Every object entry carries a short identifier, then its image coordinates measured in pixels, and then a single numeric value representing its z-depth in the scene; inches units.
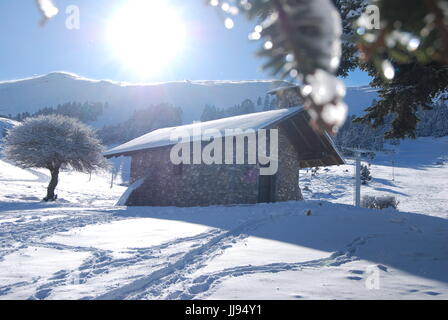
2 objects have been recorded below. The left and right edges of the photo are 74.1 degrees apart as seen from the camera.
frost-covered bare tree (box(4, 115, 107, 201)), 709.3
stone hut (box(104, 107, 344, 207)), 538.3
